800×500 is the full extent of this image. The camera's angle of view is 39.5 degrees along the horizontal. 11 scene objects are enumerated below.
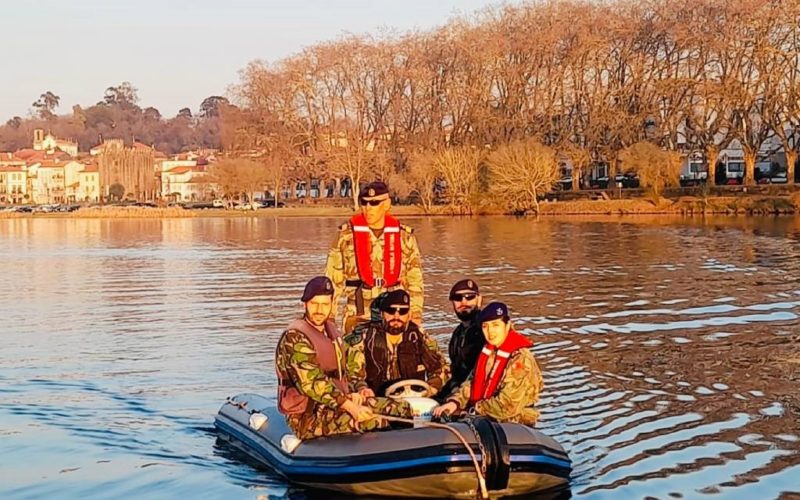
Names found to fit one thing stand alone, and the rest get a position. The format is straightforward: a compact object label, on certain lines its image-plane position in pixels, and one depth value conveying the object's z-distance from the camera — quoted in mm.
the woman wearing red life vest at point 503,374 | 9602
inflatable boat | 9094
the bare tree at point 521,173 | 75438
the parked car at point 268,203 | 106381
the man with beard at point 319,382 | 9422
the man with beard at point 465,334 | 10602
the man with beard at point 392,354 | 10312
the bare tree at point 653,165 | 73500
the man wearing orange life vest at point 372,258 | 11188
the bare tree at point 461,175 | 79188
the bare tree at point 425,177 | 81500
